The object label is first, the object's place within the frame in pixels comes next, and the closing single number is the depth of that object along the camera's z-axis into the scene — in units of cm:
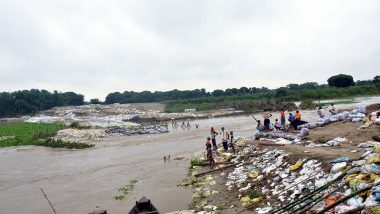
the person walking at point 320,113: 2226
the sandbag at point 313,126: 1909
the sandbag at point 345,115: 1930
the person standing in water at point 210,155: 1653
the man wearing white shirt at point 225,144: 1925
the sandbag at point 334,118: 1934
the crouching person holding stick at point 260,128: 2108
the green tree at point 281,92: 7688
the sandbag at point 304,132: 1652
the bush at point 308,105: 5468
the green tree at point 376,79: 8686
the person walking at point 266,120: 2031
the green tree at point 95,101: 10931
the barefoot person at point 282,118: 2152
